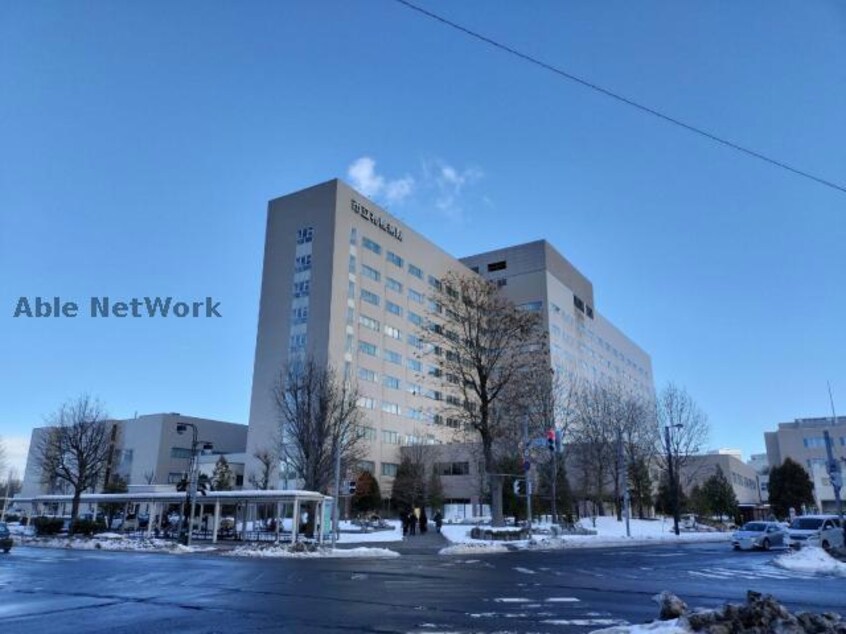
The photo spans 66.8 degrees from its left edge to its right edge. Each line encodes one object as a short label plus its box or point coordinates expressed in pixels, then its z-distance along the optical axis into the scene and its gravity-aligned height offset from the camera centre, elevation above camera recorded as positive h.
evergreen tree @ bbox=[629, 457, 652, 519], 64.75 +1.22
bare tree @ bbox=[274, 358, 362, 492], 41.66 +4.70
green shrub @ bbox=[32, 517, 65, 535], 39.78 -2.04
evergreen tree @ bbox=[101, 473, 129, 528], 50.41 +0.47
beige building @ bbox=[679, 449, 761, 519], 89.94 +3.50
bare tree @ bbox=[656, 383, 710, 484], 58.07 +5.69
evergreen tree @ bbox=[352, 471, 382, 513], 65.94 -0.20
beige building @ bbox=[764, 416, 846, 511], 107.00 +9.02
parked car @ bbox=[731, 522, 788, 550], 33.10 -1.95
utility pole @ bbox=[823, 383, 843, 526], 25.08 +1.02
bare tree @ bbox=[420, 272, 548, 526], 37.75 +9.00
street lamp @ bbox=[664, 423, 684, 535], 49.09 +1.05
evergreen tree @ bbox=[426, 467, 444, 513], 69.57 +0.15
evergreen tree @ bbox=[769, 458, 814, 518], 86.12 +1.23
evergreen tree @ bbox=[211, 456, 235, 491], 76.06 +1.98
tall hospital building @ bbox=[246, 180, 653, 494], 77.06 +22.80
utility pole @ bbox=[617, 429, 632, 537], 43.72 +2.10
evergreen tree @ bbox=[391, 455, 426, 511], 67.38 +0.75
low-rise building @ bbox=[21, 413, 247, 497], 102.12 +7.25
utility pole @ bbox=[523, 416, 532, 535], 33.25 +1.62
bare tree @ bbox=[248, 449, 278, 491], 65.50 +2.57
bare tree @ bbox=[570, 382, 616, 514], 58.03 +4.66
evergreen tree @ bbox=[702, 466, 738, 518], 73.00 -0.12
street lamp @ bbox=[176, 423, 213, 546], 32.42 +0.86
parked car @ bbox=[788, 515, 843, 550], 27.61 -1.53
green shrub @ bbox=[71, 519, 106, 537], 38.78 -2.08
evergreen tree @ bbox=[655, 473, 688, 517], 72.75 -0.19
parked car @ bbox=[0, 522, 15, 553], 28.26 -2.10
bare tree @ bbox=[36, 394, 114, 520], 49.58 +4.25
